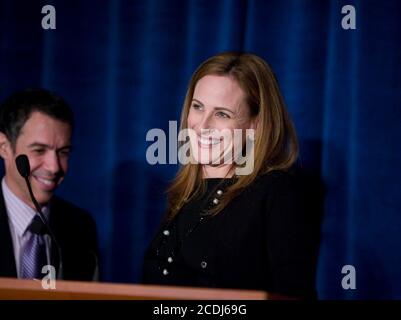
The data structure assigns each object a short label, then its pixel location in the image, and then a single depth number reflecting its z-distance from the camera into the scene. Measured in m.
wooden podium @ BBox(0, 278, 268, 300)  3.88
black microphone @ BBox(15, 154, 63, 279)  4.31
